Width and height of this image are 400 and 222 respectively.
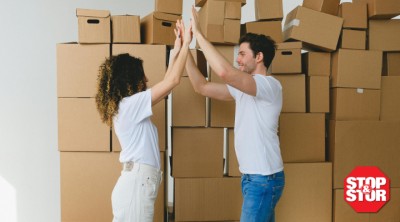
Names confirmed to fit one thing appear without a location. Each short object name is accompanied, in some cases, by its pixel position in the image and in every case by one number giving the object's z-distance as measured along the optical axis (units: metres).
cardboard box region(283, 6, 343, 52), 2.20
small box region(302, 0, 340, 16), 2.22
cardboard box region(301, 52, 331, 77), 2.24
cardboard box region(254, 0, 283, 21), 2.18
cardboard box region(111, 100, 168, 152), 2.02
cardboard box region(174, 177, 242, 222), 2.07
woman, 1.49
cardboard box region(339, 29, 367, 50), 2.22
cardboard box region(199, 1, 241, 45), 2.03
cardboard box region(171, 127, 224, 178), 2.06
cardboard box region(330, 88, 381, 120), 2.21
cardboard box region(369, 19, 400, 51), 2.26
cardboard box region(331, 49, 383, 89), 2.21
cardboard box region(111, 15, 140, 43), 2.01
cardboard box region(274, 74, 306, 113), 2.19
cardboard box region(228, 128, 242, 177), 2.11
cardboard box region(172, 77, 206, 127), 2.05
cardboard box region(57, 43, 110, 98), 1.99
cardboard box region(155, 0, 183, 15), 2.04
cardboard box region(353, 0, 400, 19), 2.17
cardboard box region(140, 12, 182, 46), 2.01
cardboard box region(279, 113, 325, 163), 2.17
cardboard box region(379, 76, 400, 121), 2.26
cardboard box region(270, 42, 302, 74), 2.15
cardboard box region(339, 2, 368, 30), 2.23
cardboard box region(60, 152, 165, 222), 2.01
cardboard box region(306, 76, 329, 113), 2.21
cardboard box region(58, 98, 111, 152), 2.00
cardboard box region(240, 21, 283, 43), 2.17
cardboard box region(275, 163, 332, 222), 2.16
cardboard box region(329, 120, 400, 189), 2.20
